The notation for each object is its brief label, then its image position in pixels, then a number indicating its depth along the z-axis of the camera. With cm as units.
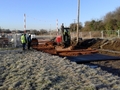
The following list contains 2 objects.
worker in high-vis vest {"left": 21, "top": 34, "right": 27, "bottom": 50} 1022
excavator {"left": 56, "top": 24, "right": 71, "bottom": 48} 1215
